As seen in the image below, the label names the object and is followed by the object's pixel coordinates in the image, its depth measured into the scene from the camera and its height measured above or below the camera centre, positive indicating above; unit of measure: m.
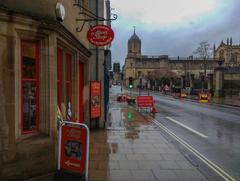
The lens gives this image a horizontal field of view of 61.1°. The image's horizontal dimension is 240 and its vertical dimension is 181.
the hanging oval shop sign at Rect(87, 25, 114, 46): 7.31 +1.93
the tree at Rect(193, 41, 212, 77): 36.93 +6.70
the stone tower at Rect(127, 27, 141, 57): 95.20 +20.31
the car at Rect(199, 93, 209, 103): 24.88 -1.32
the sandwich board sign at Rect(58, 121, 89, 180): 3.49 -1.06
